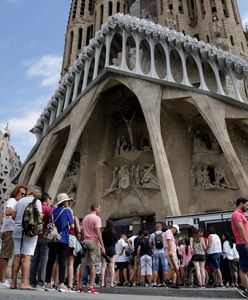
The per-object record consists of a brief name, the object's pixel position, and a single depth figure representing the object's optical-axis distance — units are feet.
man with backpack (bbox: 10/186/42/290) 10.14
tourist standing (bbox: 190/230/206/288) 16.74
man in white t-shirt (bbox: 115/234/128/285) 19.51
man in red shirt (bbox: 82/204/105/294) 13.08
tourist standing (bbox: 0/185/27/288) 11.66
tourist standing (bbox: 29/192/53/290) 11.77
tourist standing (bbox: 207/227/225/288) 17.11
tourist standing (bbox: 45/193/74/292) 11.73
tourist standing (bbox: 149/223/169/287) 16.62
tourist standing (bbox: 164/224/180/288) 15.61
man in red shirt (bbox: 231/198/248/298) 10.43
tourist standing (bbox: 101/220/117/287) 15.42
